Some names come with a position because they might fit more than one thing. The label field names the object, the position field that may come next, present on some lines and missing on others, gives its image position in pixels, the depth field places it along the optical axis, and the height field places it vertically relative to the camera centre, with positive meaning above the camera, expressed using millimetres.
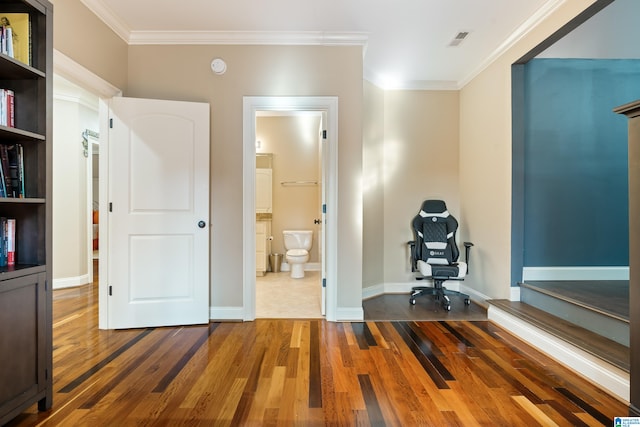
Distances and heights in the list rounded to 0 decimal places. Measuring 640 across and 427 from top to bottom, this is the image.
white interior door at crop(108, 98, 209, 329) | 2723 -26
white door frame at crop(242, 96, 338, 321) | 2947 +285
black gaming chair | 3500 -396
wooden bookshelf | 1548 +186
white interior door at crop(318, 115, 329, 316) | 3021 +14
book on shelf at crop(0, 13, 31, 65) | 1568 +915
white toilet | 4828 -538
